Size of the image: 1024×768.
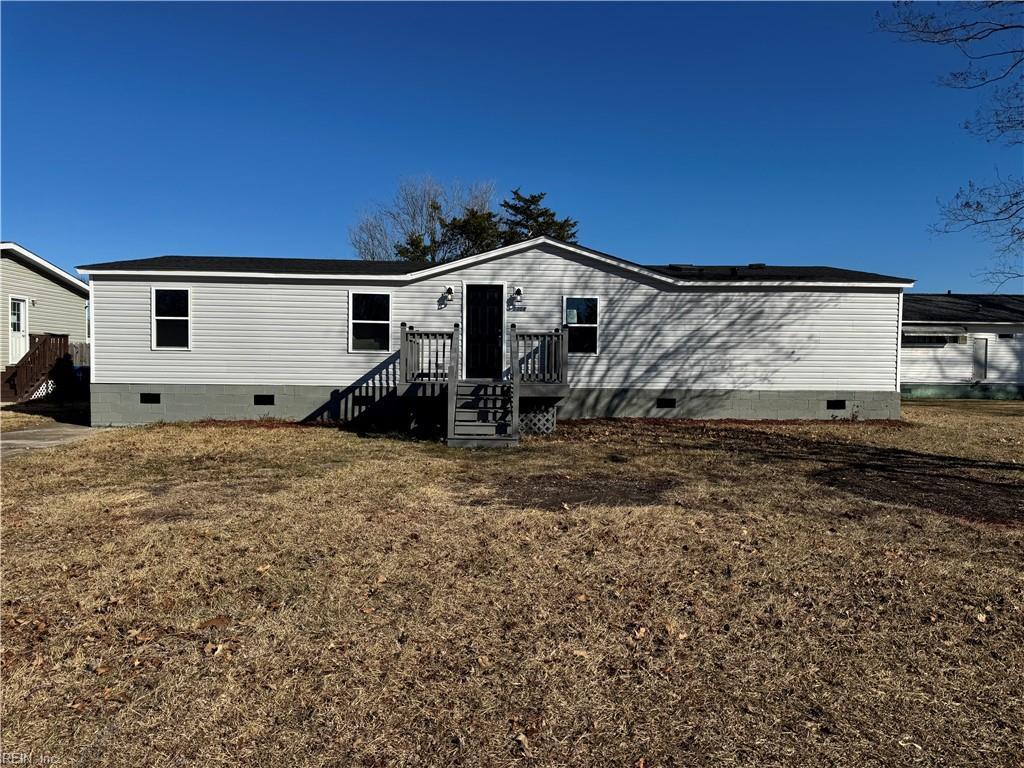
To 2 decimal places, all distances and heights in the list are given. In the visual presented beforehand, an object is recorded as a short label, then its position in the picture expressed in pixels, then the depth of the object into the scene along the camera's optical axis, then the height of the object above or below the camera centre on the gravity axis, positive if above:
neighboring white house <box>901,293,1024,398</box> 20.19 +0.55
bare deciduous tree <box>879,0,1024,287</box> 8.23 +4.86
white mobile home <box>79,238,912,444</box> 12.23 +0.67
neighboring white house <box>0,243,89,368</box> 17.62 +1.93
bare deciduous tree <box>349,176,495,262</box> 32.84 +7.60
